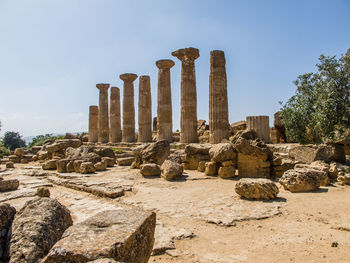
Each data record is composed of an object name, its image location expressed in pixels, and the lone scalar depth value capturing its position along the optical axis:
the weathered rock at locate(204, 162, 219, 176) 9.50
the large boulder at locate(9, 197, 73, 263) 2.63
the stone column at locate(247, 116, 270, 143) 12.34
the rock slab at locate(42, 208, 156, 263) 2.00
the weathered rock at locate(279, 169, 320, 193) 6.66
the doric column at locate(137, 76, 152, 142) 20.56
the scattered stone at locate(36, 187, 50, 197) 6.47
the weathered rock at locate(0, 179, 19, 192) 7.52
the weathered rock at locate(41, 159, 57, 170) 12.38
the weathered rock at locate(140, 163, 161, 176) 9.64
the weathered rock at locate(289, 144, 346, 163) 9.09
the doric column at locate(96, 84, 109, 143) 25.77
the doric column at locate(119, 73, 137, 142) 22.58
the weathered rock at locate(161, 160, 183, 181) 8.84
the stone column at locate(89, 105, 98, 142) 27.53
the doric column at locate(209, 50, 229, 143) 14.35
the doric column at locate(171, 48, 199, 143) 16.02
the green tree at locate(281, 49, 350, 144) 8.78
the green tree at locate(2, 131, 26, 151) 42.50
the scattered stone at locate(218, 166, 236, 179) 9.07
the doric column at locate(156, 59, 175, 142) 17.75
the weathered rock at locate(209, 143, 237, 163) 9.47
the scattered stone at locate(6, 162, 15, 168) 14.76
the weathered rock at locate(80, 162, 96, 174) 10.70
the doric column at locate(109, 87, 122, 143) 24.28
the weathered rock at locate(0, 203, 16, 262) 3.00
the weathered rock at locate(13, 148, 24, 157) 19.20
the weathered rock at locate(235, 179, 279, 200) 5.87
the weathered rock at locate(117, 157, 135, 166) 13.24
